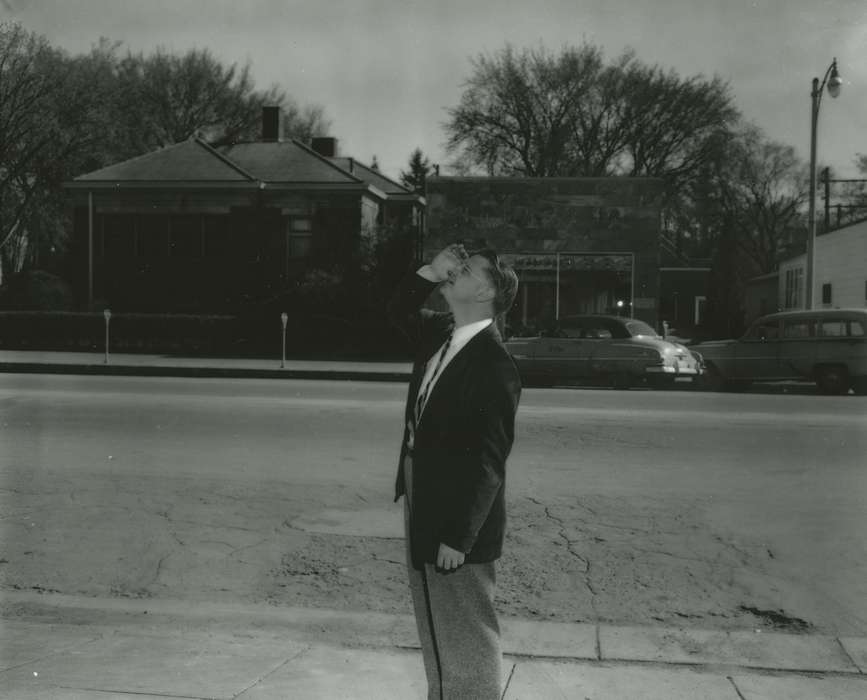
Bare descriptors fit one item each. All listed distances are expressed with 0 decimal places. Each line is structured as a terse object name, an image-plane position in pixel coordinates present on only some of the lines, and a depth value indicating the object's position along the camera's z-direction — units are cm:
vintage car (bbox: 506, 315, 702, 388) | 1927
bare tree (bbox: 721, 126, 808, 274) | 5469
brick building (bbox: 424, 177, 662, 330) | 3131
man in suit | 309
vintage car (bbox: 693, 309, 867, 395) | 1805
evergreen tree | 7838
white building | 3075
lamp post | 2148
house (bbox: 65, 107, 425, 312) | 3484
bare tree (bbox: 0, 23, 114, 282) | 3550
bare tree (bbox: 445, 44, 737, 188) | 4500
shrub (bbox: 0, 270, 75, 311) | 3494
